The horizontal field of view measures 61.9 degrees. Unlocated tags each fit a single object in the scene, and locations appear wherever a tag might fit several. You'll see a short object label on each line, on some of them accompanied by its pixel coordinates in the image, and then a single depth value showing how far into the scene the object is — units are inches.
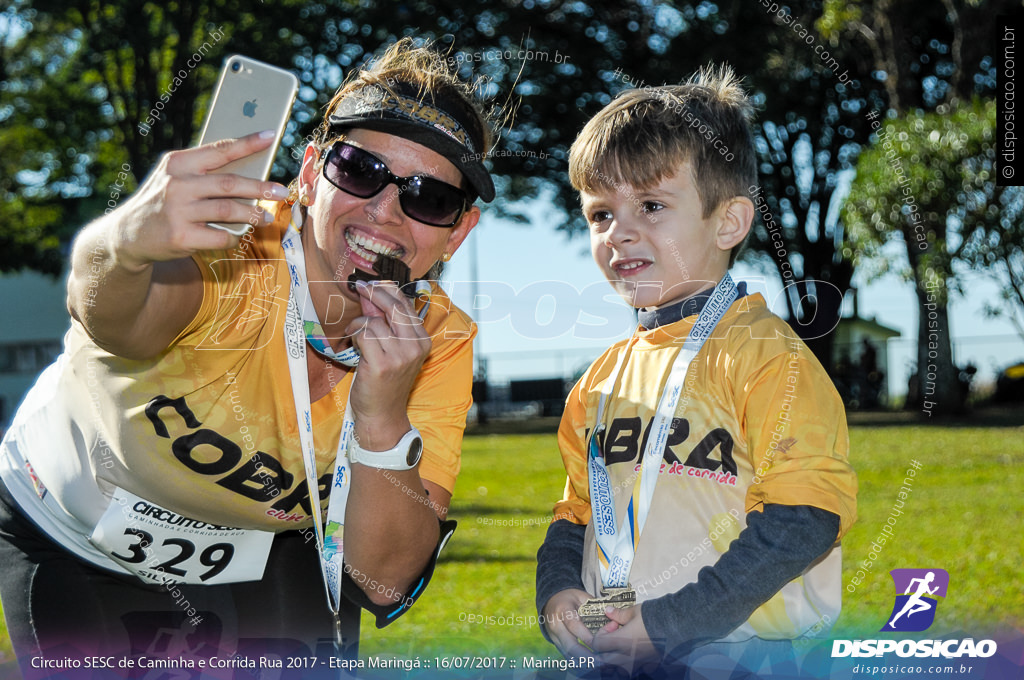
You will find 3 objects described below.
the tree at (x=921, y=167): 517.0
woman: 91.0
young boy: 80.4
